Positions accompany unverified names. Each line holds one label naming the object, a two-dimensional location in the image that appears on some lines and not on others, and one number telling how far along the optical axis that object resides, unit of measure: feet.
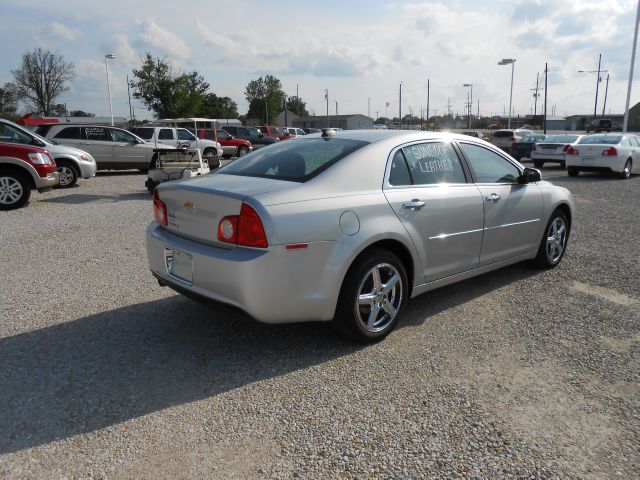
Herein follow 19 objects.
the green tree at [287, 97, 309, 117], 376.44
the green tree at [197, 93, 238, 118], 271.14
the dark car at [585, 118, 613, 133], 201.61
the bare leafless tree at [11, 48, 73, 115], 201.67
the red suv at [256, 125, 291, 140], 107.24
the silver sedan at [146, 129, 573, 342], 10.57
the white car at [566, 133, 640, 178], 52.24
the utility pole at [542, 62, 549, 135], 178.19
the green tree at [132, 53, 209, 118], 141.59
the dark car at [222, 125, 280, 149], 89.86
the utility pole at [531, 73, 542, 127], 254.06
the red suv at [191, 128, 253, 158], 80.94
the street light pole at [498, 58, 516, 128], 144.87
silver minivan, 53.93
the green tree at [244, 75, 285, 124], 267.18
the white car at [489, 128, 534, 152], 89.04
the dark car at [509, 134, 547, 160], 76.38
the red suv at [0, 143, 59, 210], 31.73
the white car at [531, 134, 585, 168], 62.85
